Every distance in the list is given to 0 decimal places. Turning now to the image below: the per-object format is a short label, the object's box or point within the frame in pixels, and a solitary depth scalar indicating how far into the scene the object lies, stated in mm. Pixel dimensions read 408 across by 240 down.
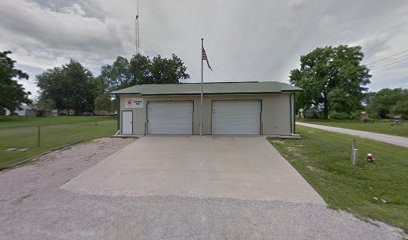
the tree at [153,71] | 35406
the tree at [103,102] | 38844
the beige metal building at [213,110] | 11344
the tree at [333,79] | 30406
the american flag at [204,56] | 10625
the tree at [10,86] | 28609
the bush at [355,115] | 34247
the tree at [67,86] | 51500
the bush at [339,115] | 33781
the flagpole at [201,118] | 11192
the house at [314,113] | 38803
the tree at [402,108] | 32112
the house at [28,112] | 55875
